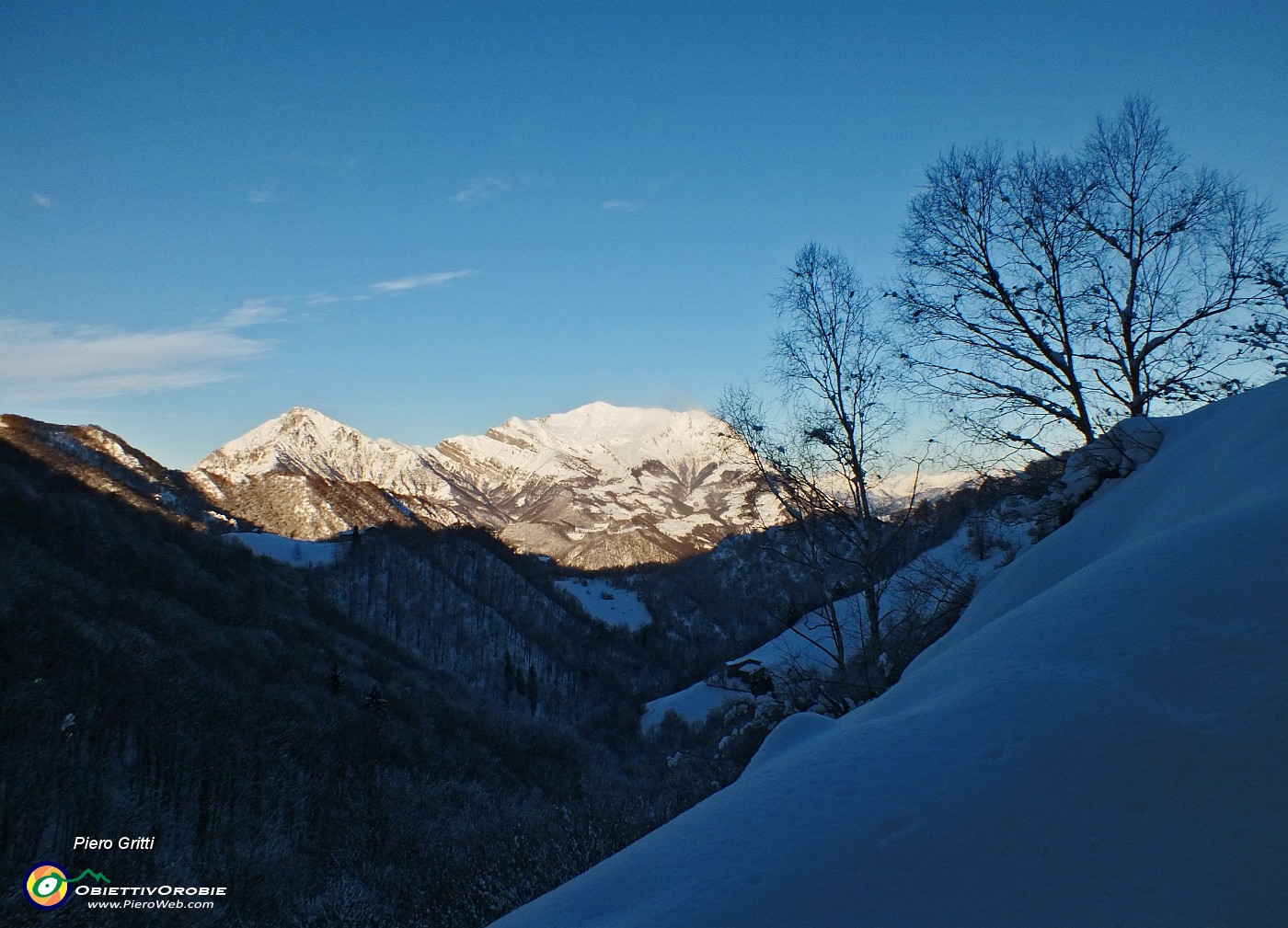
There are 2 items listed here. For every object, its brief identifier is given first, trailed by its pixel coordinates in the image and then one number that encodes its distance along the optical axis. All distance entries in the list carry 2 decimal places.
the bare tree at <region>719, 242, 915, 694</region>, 10.16
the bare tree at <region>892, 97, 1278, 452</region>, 10.30
